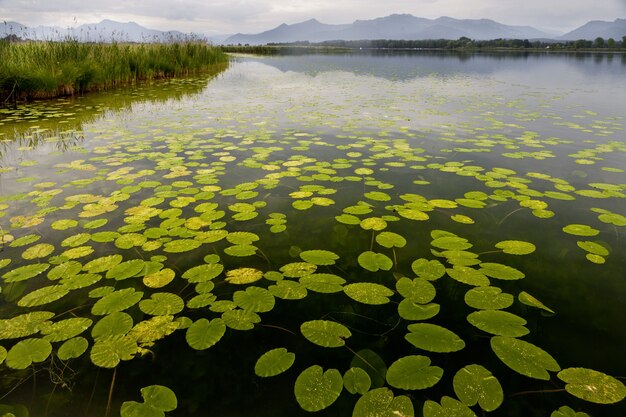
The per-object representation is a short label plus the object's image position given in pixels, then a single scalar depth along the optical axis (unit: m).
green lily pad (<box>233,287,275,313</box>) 1.88
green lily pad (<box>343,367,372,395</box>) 1.41
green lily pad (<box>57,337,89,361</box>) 1.58
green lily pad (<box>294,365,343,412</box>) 1.35
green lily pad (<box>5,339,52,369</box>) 1.54
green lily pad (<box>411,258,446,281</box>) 2.15
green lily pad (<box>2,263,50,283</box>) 2.14
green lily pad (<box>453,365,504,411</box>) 1.35
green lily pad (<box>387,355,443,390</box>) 1.41
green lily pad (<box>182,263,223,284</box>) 2.14
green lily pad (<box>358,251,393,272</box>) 2.24
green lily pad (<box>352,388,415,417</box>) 1.30
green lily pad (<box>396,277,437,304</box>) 1.95
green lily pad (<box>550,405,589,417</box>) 1.31
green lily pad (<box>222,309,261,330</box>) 1.75
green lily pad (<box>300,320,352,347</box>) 1.63
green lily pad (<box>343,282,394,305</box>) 1.93
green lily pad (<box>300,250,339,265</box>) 2.32
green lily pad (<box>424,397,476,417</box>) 1.29
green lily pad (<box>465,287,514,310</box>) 1.89
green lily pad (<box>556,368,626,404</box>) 1.37
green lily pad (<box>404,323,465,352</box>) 1.60
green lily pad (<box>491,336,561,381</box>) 1.48
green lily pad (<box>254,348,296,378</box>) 1.50
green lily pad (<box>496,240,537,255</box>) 2.45
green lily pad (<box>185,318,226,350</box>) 1.64
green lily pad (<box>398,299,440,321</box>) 1.82
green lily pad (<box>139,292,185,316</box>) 1.85
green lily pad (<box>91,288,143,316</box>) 1.86
